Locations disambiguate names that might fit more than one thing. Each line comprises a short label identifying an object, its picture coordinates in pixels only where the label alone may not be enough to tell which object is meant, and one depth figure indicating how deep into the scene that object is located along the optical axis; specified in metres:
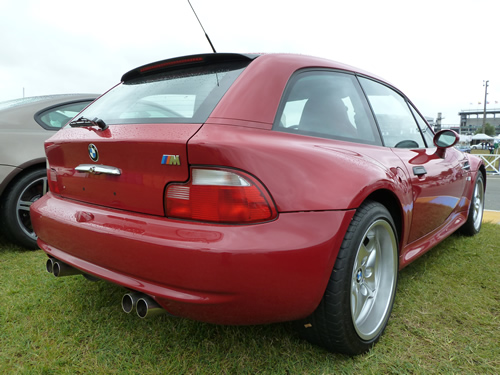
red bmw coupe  1.35
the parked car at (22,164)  3.03
